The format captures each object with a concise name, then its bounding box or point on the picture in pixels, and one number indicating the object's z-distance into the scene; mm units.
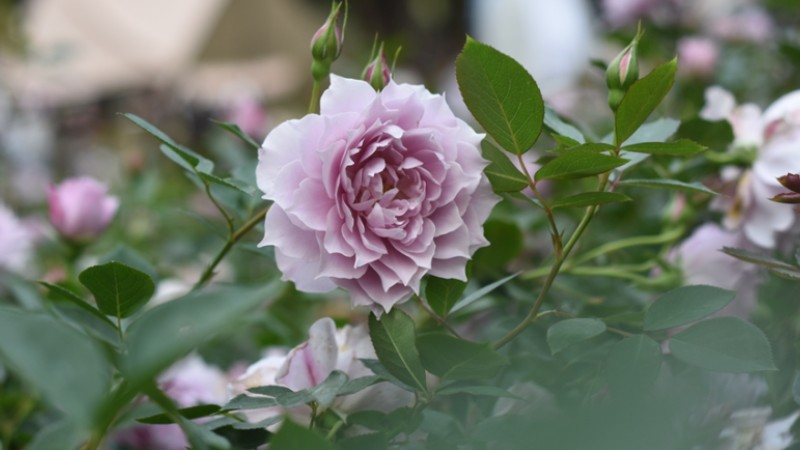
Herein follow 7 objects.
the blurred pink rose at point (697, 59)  1601
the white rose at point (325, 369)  799
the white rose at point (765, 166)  900
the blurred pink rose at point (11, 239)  1103
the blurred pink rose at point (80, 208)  1070
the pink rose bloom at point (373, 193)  775
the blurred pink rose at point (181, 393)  929
